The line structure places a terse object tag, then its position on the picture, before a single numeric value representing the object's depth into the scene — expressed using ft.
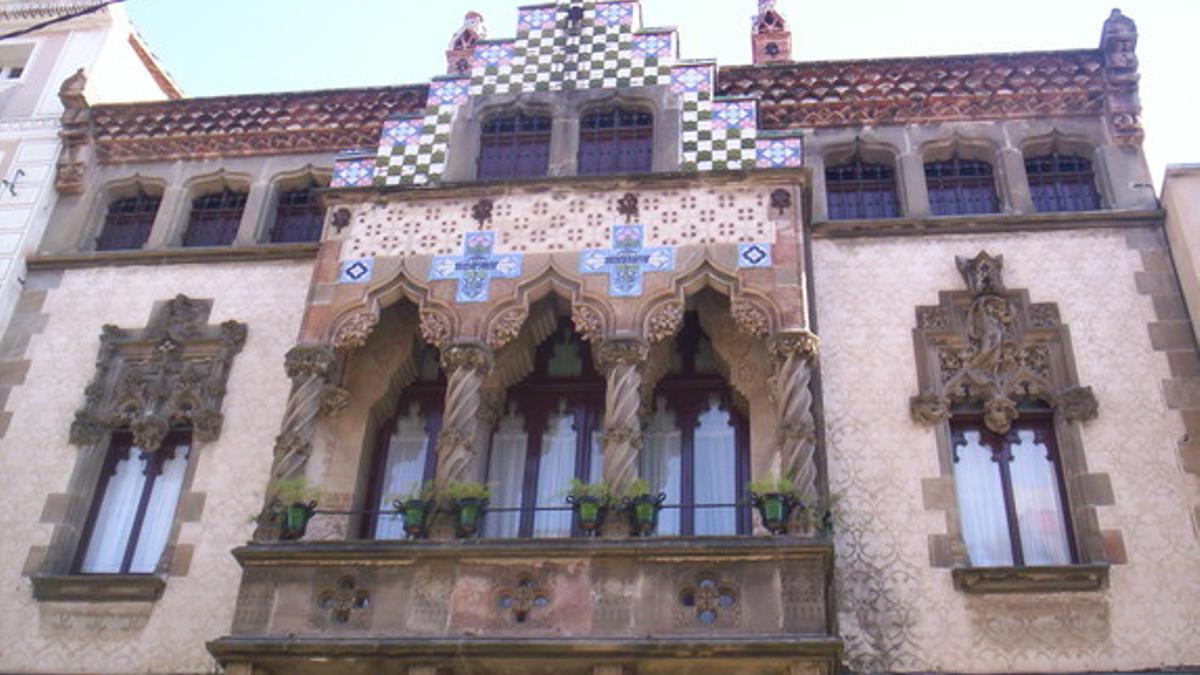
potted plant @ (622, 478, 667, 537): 45.03
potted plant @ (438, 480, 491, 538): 45.73
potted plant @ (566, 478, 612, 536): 45.16
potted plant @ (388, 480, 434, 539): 46.16
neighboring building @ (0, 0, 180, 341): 64.13
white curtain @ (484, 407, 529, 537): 51.13
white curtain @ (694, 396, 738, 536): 50.55
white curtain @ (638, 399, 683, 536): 50.88
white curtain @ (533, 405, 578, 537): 51.01
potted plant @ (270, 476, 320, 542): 46.93
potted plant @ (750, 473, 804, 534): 44.37
